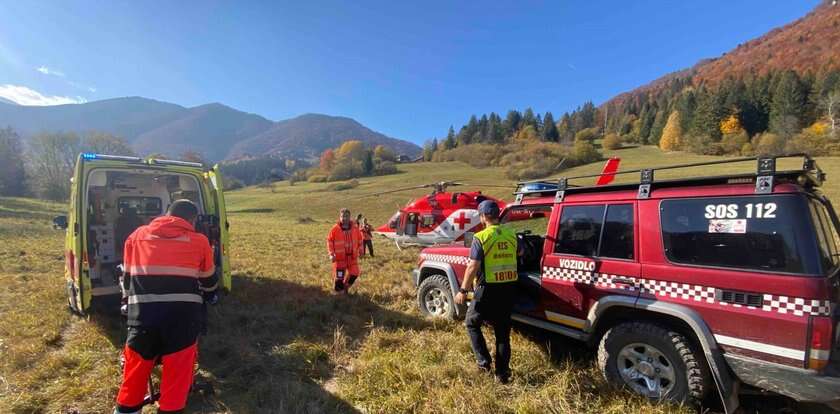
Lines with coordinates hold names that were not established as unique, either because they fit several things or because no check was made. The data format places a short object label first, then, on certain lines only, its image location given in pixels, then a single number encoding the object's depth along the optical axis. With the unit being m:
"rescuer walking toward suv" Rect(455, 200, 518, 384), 3.79
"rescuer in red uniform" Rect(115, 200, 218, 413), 2.87
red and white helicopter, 11.34
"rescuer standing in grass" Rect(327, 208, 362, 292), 7.02
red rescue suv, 2.60
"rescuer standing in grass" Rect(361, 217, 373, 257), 12.57
